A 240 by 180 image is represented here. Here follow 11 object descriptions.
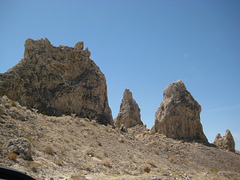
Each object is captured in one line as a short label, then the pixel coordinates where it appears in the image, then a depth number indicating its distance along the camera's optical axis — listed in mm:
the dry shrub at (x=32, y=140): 11491
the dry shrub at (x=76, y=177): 9110
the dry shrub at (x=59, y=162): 10323
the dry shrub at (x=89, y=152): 14105
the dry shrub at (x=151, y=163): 16753
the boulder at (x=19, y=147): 8954
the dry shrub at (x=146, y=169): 14261
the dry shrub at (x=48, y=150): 11107
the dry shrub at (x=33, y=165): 8412
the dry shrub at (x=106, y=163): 13008
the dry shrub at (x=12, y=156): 8406
